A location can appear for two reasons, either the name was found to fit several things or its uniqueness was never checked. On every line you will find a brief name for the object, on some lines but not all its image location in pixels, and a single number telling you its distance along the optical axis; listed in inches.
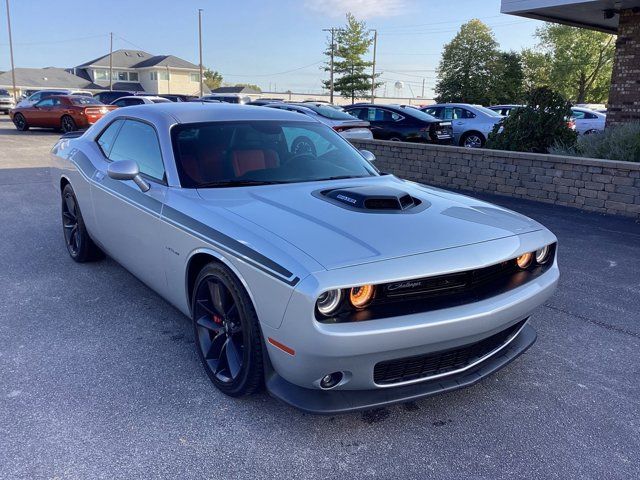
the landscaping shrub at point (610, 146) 333.4
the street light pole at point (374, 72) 2347.4
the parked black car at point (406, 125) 575.2
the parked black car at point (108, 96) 974.4
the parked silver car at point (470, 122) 620.1
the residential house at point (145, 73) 2605.8
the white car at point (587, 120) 696.4
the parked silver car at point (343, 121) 530.9
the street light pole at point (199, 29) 2081.2
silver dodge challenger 94.7
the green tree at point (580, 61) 1846.7
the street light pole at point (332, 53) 2340.7
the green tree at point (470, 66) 1969.7
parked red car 796.6
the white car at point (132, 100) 794.8
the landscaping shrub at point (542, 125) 387.2
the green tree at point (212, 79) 4676.7
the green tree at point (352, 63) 2353.6
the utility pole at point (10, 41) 2014.0
